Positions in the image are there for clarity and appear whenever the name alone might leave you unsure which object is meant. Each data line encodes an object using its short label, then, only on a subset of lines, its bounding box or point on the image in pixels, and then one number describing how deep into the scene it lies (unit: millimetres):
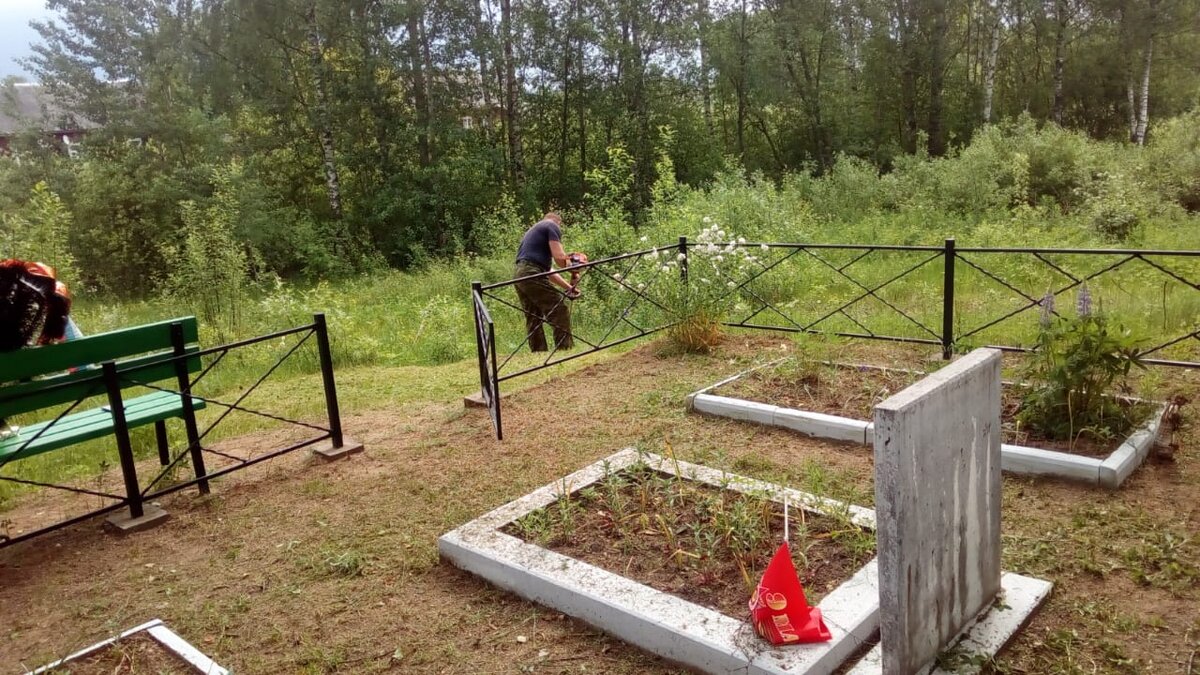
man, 8695
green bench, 4348
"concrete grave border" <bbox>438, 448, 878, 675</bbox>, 2814
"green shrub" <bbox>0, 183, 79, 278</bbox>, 13281
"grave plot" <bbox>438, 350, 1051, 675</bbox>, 2508
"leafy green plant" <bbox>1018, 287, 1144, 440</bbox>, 4461
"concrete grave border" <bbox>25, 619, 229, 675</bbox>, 3102
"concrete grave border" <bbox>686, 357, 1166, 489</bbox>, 4230
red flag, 2824
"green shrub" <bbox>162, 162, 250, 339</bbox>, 12109
